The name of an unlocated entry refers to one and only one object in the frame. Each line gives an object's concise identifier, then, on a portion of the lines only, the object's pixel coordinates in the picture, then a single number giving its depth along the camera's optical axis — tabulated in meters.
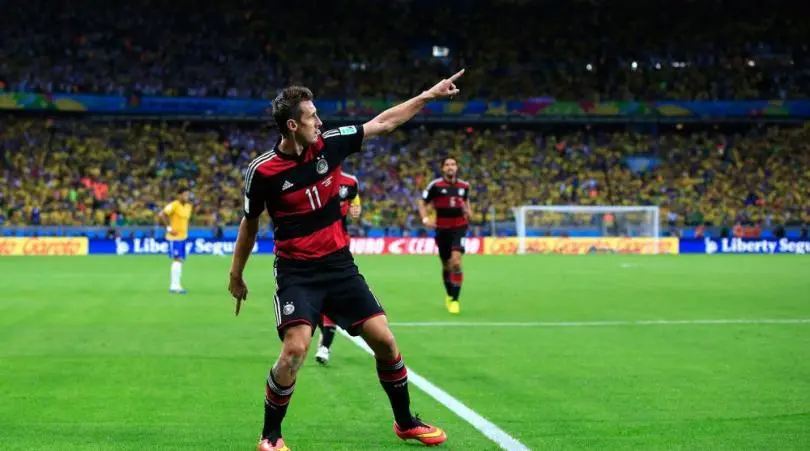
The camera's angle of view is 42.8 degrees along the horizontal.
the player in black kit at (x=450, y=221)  17.08
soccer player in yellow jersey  22.20
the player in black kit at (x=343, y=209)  10.62
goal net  46.50
